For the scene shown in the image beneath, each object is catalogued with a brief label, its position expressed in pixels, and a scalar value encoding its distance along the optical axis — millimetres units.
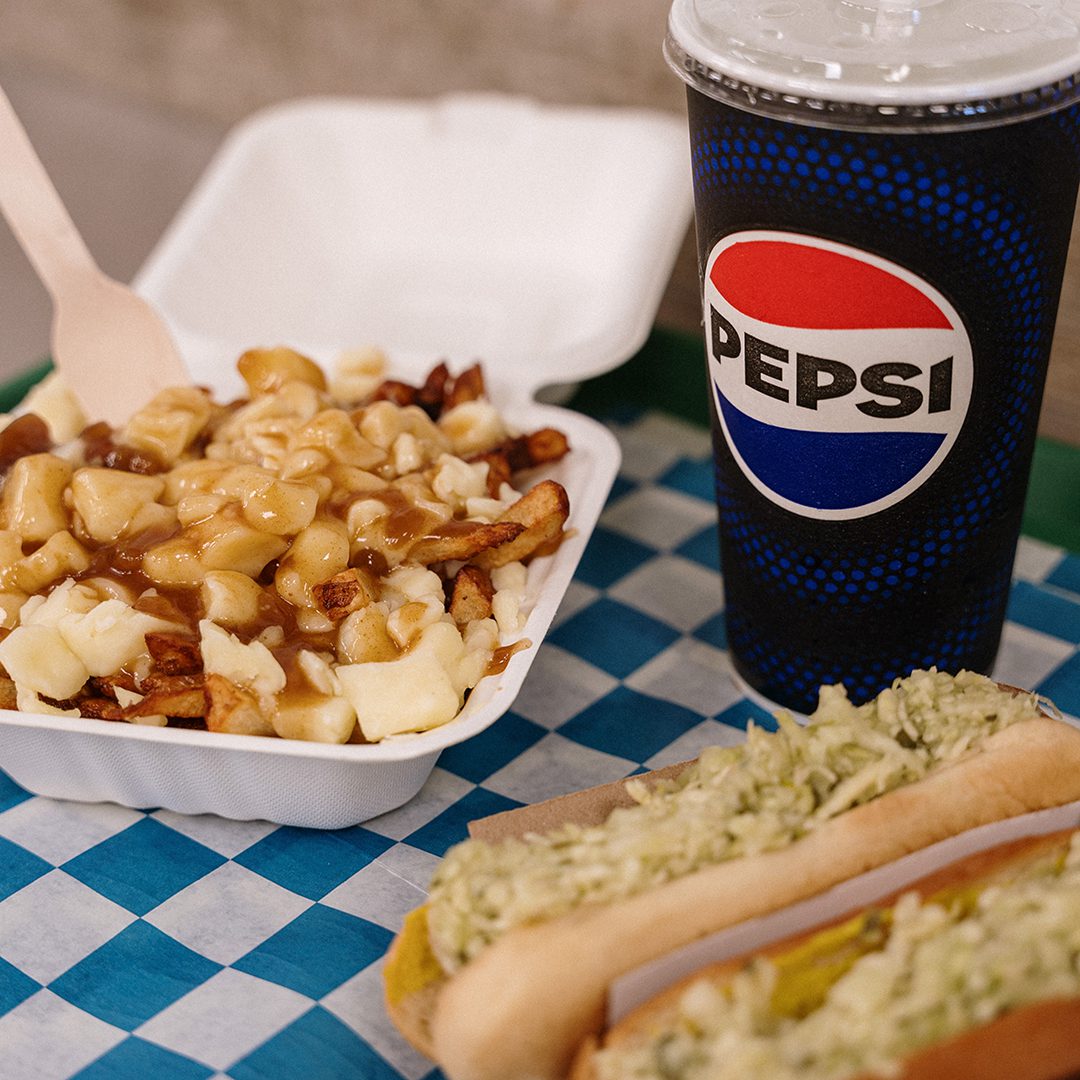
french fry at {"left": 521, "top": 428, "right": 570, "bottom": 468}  634
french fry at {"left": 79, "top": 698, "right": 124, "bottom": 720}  557
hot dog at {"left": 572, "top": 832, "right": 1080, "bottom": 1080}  469
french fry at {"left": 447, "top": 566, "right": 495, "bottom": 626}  579
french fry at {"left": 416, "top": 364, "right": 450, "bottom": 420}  655
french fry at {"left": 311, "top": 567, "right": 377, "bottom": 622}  567
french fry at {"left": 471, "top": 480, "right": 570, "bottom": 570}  589
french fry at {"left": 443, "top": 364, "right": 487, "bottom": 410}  649
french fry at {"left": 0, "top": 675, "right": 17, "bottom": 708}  566
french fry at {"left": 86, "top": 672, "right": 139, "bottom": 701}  564
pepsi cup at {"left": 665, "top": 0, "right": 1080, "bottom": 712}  515
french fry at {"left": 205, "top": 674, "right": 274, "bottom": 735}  546
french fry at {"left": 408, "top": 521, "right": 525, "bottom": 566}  582
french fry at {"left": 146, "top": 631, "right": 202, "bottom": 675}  557
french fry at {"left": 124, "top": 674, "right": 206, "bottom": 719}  551
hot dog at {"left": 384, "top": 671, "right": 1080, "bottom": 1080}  493
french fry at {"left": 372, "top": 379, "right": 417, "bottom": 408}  645
